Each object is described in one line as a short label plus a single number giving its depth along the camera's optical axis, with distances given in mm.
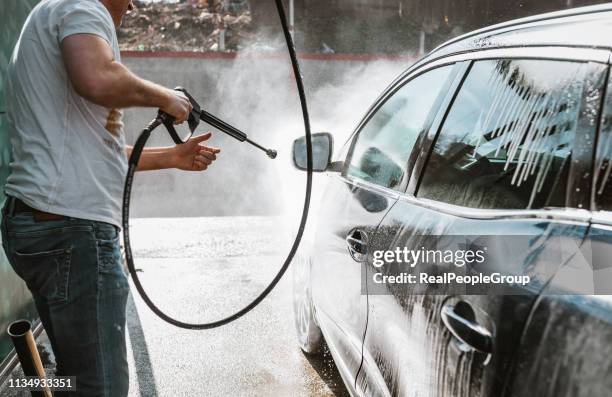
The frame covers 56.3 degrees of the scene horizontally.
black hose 1977
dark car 1225
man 1780
